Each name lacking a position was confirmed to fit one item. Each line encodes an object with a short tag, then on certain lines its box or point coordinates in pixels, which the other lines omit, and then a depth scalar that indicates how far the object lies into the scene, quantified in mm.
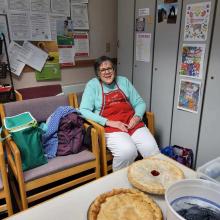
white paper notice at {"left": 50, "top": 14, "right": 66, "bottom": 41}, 2412
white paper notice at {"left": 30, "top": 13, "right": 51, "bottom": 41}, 2316
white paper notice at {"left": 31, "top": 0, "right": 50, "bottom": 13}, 2277
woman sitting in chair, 1961
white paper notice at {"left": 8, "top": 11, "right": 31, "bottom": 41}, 2198
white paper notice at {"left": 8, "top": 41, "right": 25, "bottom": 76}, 2248
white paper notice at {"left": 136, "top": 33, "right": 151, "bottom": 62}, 2436
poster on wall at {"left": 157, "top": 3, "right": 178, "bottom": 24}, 2105
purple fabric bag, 1857
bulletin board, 2207
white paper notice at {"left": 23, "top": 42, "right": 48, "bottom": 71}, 2330
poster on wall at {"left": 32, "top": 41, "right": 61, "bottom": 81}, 2431
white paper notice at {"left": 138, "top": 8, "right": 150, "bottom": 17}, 2359
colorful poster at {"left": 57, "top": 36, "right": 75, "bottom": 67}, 2516
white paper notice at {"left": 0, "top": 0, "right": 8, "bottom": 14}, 2111
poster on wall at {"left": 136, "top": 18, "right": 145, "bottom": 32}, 2446
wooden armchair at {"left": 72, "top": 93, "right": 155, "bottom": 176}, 1921
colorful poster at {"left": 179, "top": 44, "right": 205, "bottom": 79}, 1990
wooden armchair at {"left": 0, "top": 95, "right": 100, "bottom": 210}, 1583
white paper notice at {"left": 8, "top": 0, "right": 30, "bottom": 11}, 2156
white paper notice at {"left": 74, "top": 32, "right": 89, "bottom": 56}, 2623
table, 1008
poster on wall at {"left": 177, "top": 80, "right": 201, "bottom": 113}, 2090
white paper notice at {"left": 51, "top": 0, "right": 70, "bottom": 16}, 2387
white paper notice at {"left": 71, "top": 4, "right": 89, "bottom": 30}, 2529
